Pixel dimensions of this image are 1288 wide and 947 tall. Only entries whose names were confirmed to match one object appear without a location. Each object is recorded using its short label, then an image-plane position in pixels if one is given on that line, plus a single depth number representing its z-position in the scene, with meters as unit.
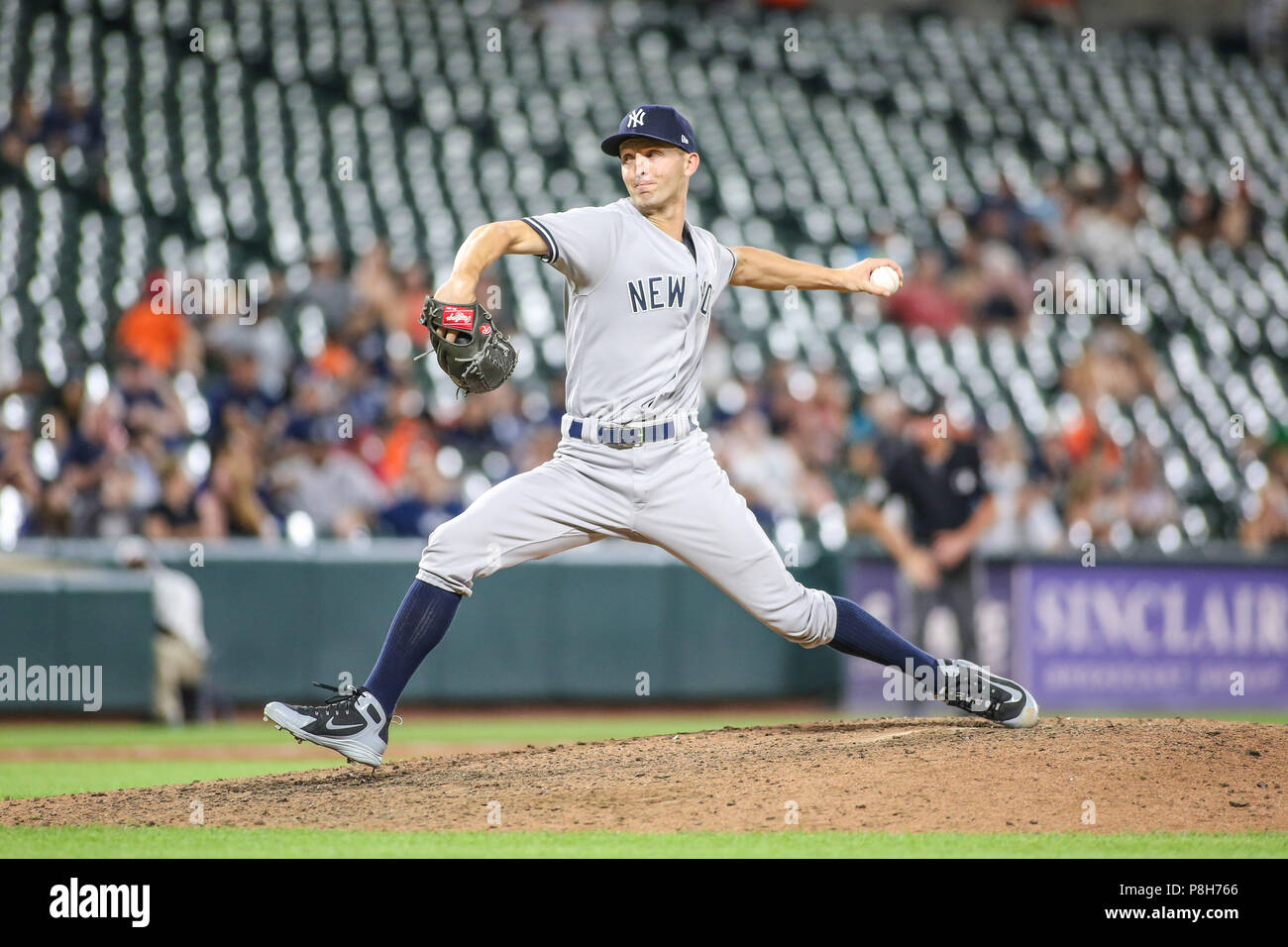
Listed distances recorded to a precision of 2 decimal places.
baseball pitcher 8.98
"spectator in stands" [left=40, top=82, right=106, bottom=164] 25.73
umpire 17.25
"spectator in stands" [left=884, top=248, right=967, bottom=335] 27.06
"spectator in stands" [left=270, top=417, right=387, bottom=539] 19.86
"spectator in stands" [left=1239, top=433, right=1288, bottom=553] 22.95
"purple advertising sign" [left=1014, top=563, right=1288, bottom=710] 20.86
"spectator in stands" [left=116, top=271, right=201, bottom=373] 21.34
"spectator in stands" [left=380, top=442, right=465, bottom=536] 19.89
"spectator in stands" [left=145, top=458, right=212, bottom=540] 19.09
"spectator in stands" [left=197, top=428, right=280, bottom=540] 19.12
